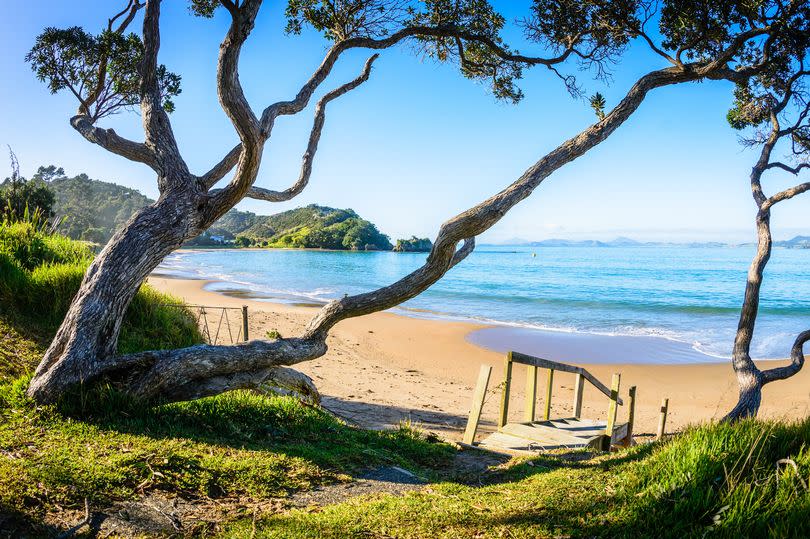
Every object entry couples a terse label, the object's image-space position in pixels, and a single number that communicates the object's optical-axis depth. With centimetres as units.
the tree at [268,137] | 514
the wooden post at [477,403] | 718
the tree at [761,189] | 873
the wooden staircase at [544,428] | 730
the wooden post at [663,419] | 973
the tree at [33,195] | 2158
